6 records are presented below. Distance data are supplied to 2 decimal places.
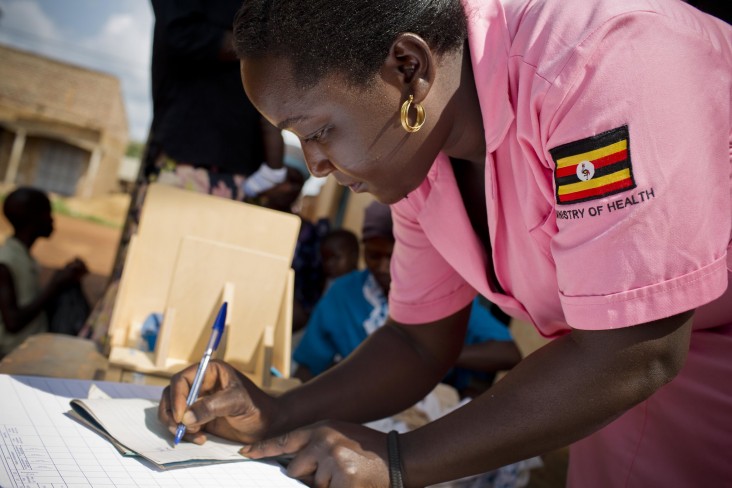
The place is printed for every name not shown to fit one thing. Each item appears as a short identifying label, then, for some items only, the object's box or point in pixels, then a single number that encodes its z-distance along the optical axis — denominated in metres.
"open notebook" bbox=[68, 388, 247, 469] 0.92
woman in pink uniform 0.74
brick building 19.41
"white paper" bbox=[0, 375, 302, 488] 0.80
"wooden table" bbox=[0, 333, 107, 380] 1.32
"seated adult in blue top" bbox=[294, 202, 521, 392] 2.52
